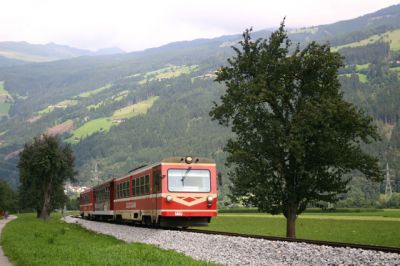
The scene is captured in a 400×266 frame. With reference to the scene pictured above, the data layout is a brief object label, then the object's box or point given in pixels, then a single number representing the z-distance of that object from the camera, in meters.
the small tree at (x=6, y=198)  125.34
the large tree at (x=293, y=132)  30.61
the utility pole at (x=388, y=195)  119.26
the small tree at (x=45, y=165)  65.38
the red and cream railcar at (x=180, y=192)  31.03
